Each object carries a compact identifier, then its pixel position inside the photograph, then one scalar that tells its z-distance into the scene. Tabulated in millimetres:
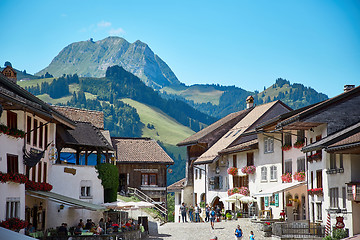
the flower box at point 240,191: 61406
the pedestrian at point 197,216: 63656
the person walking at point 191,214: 63991
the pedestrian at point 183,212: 61281
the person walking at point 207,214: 60906
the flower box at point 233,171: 64500
